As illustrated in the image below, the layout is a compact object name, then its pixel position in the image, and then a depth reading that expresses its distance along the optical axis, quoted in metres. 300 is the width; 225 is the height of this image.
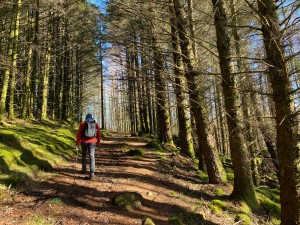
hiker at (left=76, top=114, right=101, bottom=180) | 7.21
